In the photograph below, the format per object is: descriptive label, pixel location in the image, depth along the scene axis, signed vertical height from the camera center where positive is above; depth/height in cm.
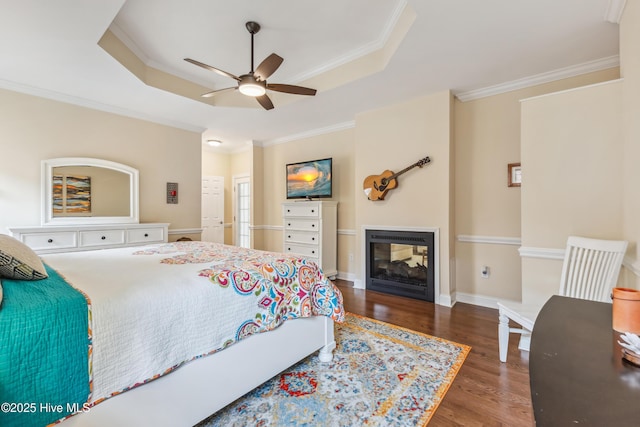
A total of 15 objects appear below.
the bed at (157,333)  95 -53
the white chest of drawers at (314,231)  439 -29
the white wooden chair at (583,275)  183 -44
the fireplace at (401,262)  346 -67
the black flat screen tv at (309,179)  453 +58
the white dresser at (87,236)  304 -26
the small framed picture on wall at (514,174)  309 +42
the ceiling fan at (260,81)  229 +118
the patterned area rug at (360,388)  153 -111
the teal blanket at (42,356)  87 -47
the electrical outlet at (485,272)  329 -70
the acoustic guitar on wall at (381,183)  367 +40
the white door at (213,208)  614 +12
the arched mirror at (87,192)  331 +29
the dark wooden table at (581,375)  51 -37
